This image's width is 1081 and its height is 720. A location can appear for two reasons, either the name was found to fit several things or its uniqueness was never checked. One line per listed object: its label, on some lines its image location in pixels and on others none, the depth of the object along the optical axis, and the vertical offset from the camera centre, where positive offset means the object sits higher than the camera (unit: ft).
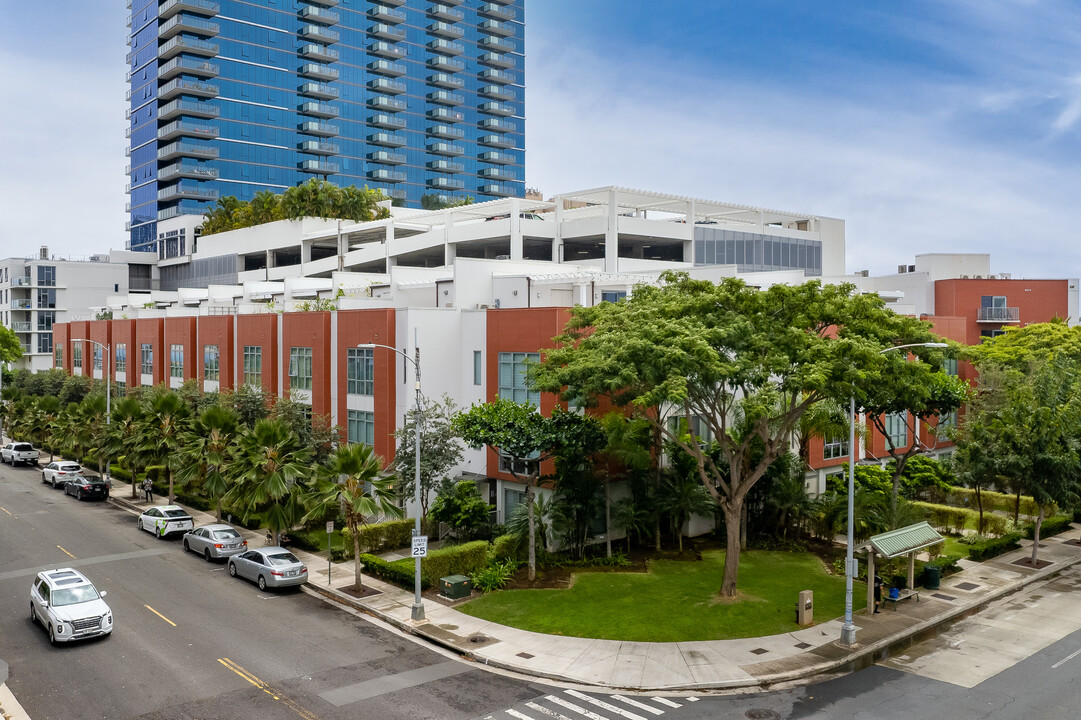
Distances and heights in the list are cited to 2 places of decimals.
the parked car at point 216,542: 115.85 -29.05
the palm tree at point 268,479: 110.83 -19.11
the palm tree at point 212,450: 125.18 -17.51
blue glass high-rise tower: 409.90 +130.75
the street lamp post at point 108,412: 170.91 -15.91
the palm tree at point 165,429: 147.54 -16.63
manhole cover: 66.28 -30.21
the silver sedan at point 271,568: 101.91 -28.84
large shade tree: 83.97 -1.45
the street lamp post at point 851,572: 82.51 -23.51
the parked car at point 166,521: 130.82 -29.30
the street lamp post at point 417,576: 90.22 -26.11
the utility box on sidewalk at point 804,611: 88.48 -29.13
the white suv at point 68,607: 80.89 -27.09
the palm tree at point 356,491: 101.55 -19.33
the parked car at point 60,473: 175.73 -29.14
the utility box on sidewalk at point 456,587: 97.71 -29.53
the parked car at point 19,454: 211.00 -29.99
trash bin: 103.19 -29.58
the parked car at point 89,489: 163.84 -30.07
